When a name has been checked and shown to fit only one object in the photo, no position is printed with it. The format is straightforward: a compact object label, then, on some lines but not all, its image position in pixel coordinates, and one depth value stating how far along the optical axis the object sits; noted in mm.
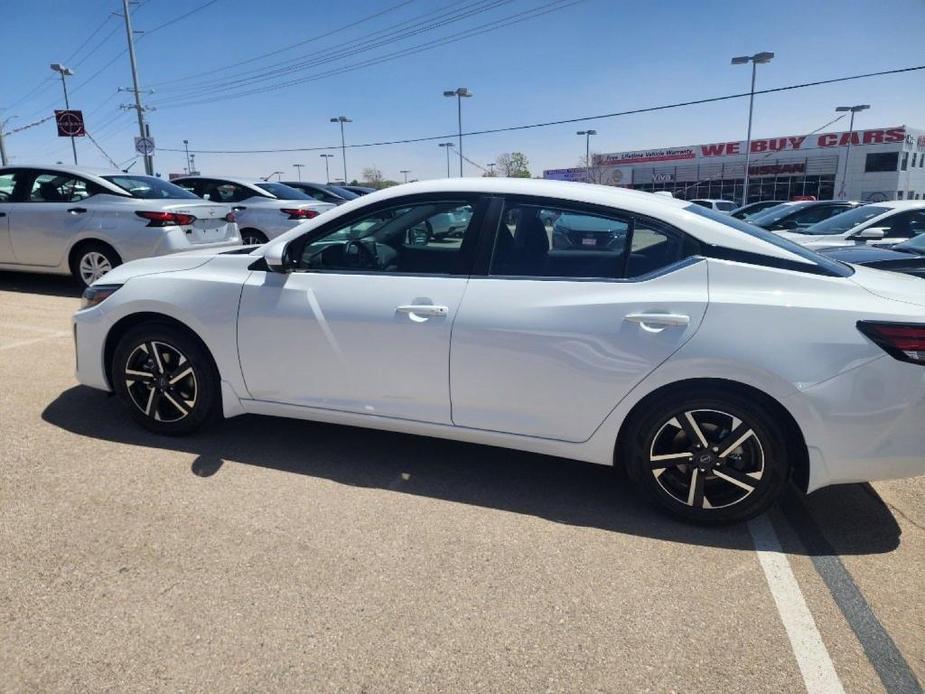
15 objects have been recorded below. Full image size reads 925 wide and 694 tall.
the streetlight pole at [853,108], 42553
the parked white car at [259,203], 10562
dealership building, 51844
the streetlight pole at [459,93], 38344
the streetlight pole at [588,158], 54141
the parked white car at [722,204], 26106
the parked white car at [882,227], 8602
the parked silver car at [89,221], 7688
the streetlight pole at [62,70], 31584
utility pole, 24830
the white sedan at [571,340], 2764
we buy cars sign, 51125
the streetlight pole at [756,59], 29312
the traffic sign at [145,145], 22031
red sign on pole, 20516
